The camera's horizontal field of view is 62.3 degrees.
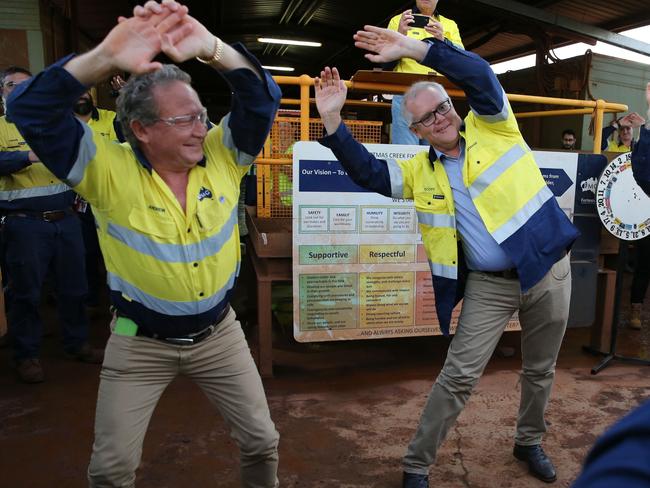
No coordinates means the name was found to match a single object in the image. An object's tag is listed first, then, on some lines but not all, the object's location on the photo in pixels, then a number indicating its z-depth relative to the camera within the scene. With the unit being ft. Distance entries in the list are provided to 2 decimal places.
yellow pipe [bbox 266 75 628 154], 12.51
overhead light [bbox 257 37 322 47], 45.47
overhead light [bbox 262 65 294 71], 60.78
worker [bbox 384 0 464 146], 13.93
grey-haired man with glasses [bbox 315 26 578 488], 8.13
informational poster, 12.56
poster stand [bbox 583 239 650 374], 14.24
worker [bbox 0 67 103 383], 12.58
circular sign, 13.43
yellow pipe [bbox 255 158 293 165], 12.69
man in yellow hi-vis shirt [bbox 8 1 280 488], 6.08
